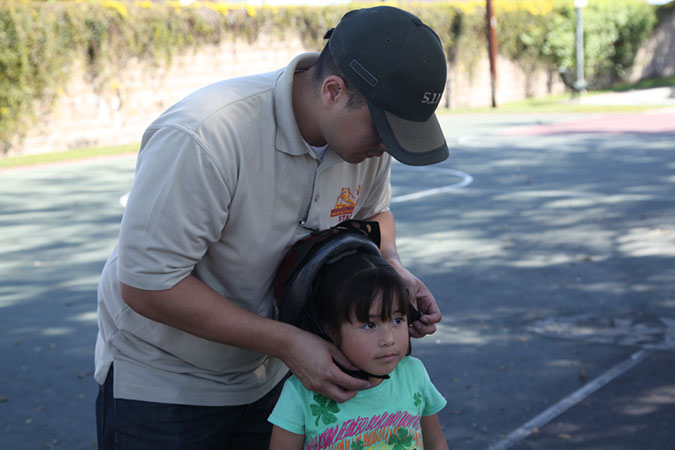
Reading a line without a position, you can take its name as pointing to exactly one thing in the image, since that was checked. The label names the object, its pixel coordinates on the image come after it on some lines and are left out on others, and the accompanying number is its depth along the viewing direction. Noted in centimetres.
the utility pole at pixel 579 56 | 2808
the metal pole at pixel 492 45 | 2821
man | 198
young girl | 227
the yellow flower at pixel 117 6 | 2098
